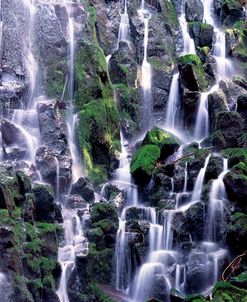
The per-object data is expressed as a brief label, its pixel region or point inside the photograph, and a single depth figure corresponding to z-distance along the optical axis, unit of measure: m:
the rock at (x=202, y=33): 37.50
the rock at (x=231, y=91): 32.38
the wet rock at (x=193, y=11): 40.62
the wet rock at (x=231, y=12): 41.16
